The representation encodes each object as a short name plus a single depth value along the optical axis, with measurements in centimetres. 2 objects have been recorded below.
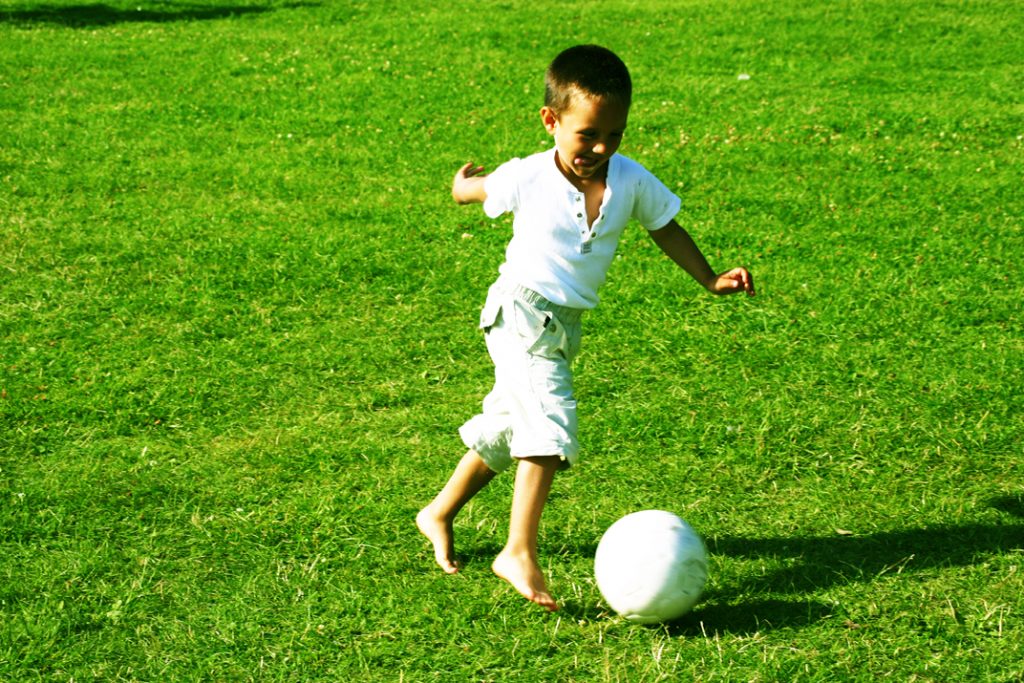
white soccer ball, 740
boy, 765
